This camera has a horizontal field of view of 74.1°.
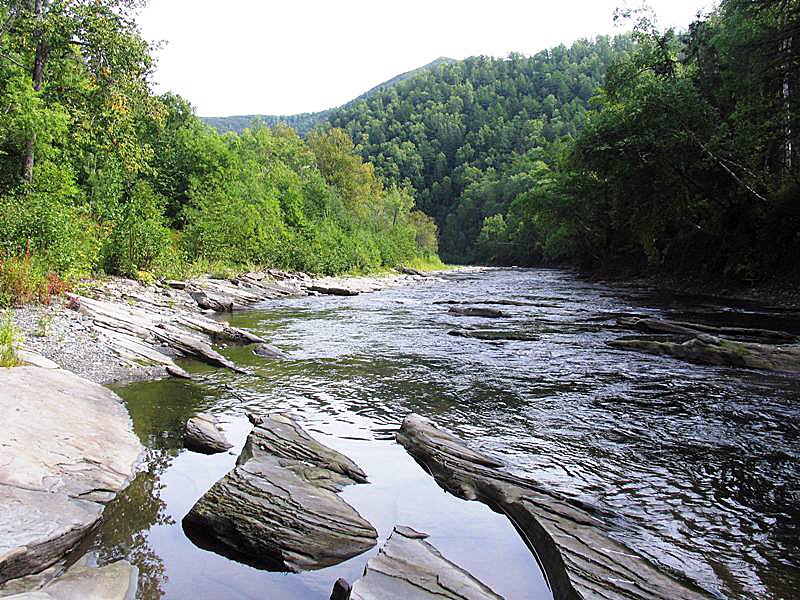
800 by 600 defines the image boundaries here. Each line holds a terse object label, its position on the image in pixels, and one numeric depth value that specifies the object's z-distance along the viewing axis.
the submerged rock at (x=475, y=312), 17.73
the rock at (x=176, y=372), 8.59
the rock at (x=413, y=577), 2.94
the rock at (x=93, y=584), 2.91
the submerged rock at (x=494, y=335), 13.22
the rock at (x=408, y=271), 57.09
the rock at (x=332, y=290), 27.03
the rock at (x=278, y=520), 3.59
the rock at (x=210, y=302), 18.25
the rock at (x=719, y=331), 11.65
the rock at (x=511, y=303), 21.67
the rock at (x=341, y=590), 3.06
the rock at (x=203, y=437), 5.51
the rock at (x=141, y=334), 9.41
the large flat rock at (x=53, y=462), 3.24
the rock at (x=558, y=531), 3.16
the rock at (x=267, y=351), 10.85
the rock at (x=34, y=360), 6.87
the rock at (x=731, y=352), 9.20
